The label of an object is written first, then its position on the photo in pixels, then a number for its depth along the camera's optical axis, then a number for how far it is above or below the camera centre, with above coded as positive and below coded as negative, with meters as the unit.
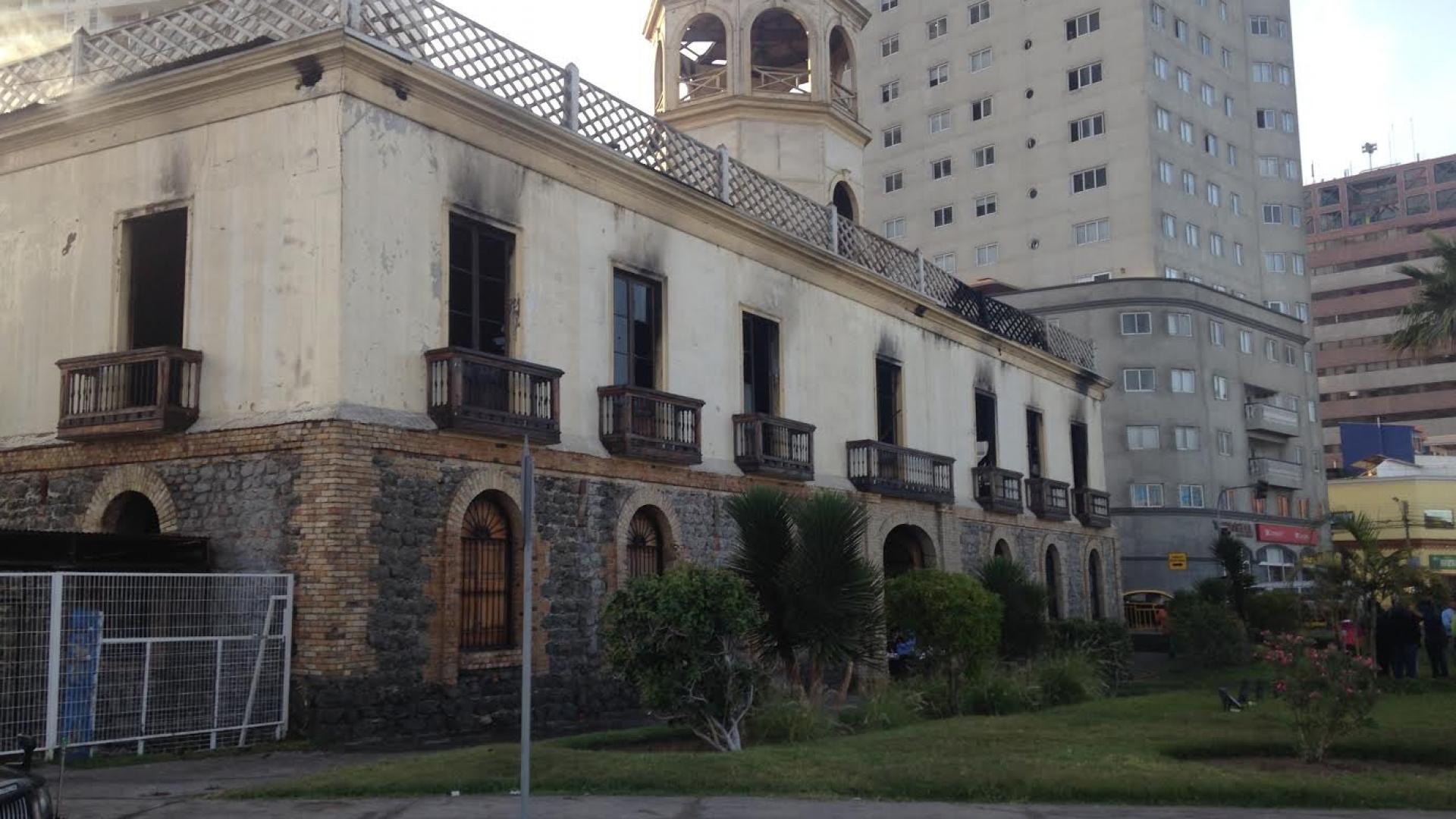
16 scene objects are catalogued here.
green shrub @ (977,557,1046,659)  22.58 -0.54
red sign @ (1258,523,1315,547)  58.53 +1.80
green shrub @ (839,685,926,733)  16.19 -1.57
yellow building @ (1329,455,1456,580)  72.31 +3.70
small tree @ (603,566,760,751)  13.05 -0.55
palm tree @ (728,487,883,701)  15.11 +0.01
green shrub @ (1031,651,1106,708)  19.06 -1.45
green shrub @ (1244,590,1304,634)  34.53 -0.94
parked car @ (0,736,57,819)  6.50 -0.96
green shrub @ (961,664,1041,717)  17.91 -1.52
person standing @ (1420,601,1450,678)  23.52 -1.21
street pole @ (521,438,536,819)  8.09 -0.09
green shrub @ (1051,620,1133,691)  24.69 -1.17
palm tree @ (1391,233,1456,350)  27.53 +5.43
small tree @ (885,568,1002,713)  17.97 -0.50
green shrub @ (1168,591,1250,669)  29.41 -1.28
